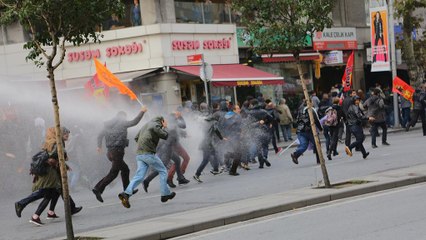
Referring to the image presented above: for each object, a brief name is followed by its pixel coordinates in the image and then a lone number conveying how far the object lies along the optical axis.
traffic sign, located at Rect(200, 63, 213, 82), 22.77
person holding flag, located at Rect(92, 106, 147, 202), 13.80
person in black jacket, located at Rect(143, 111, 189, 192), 15.87
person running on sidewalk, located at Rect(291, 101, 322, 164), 17.81
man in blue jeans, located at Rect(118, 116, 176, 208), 12.84
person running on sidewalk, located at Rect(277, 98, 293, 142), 26.28
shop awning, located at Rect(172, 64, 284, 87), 26.52
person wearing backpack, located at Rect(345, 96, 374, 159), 18.41
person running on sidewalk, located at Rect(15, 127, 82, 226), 11.80
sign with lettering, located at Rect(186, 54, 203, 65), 24.35
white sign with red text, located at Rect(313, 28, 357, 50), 33.62
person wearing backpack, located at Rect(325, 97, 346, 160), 18.81
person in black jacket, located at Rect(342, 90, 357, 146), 19.00
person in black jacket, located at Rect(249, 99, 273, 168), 18.83
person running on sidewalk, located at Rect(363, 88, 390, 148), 21.27
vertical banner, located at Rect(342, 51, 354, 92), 29.51
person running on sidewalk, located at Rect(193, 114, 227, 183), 16.94
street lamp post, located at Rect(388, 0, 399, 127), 29.86
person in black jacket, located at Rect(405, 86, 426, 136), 24.95
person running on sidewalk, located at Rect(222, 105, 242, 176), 17.66
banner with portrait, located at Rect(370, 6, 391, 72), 29.17
